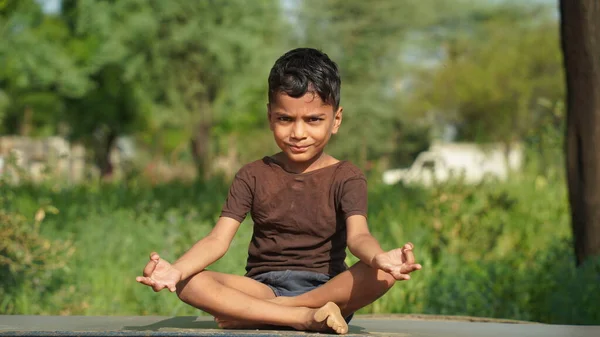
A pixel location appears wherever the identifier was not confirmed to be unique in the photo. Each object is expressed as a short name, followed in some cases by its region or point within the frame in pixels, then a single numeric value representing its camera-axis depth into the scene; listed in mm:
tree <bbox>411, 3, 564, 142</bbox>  38969
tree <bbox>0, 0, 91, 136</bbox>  16656
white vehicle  9711
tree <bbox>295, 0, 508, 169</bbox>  23547
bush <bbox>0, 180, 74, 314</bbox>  6527
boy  3762
